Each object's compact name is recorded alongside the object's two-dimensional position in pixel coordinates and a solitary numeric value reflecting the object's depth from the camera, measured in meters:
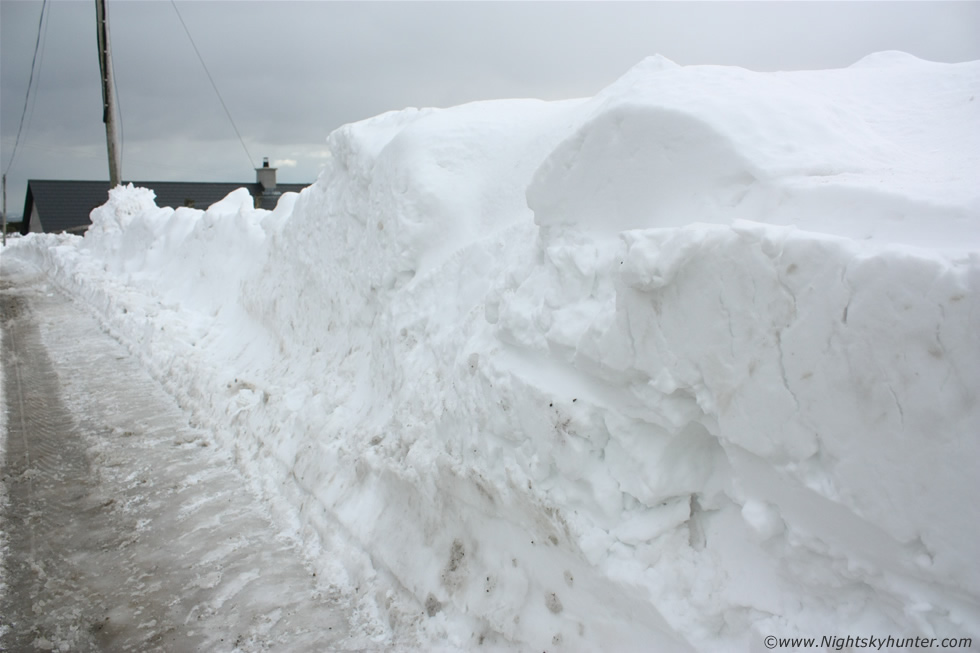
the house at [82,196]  31.69
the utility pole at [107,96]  18.59
